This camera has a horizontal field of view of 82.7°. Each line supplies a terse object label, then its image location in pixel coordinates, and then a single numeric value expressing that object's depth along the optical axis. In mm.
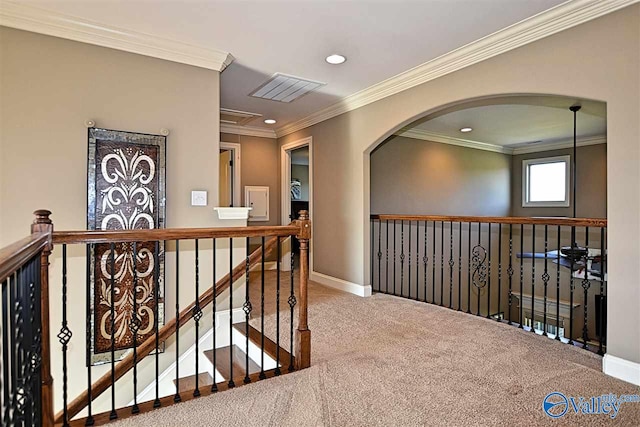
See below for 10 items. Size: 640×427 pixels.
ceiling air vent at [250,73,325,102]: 3805
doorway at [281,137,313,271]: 5379
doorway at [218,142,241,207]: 5777
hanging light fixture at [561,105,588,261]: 5014
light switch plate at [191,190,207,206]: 3167
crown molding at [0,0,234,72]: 2471
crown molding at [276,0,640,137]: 2340
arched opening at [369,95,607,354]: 5582
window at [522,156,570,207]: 7125
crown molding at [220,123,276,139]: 5725
